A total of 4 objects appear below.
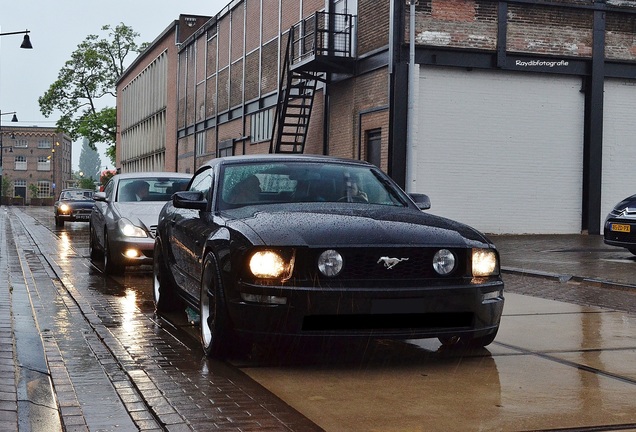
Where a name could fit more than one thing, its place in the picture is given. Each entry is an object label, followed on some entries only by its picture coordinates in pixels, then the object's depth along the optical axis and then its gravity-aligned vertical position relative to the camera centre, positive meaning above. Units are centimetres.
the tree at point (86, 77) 7788 +957
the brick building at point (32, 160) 13275 +398
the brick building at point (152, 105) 5481 +606
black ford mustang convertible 568 -51
